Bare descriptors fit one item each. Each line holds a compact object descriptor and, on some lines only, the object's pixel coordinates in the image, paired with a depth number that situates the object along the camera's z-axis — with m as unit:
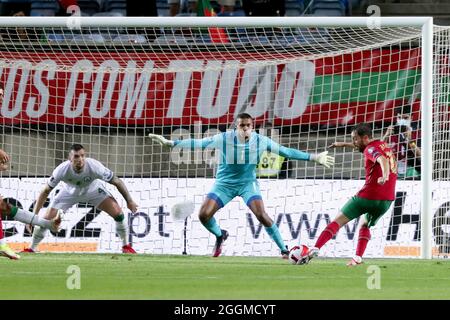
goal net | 18.03
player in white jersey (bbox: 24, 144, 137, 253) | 17.16
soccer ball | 14.46
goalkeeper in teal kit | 16.41
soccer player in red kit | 14.44
